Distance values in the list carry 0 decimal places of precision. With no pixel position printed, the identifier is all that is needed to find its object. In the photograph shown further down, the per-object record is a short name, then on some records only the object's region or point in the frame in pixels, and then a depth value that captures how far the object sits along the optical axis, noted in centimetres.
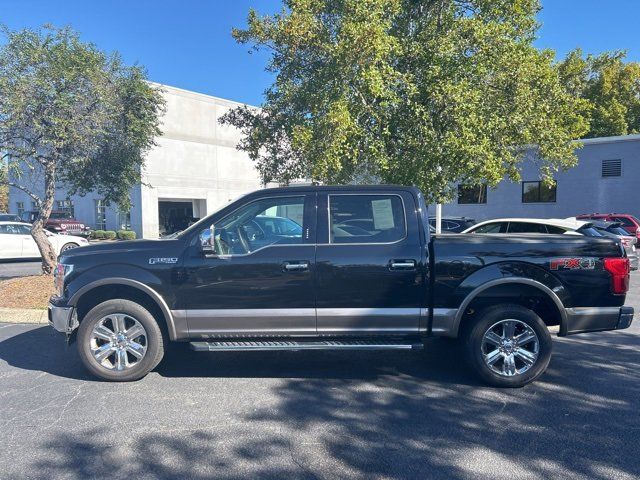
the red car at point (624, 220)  1803
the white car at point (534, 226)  1045
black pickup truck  464
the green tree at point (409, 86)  817
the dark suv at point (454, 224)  1904
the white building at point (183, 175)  2900
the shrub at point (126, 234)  2674
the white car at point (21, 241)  1543
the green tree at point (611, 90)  3019
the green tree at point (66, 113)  826
